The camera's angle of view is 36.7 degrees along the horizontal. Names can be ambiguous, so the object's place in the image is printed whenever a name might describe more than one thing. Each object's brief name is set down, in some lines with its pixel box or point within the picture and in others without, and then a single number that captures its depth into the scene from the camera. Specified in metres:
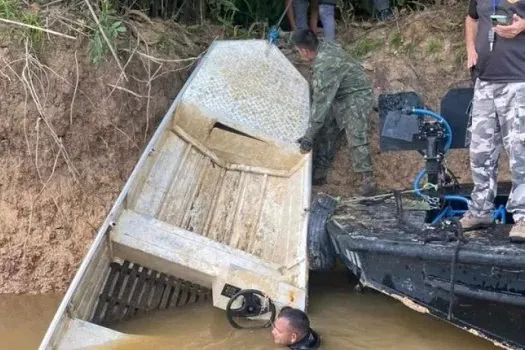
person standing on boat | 3.99
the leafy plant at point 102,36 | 5.40
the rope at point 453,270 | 3.94
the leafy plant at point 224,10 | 6.63
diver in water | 4.22
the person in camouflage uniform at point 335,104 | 5.63
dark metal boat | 3.88
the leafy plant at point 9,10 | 5.46
